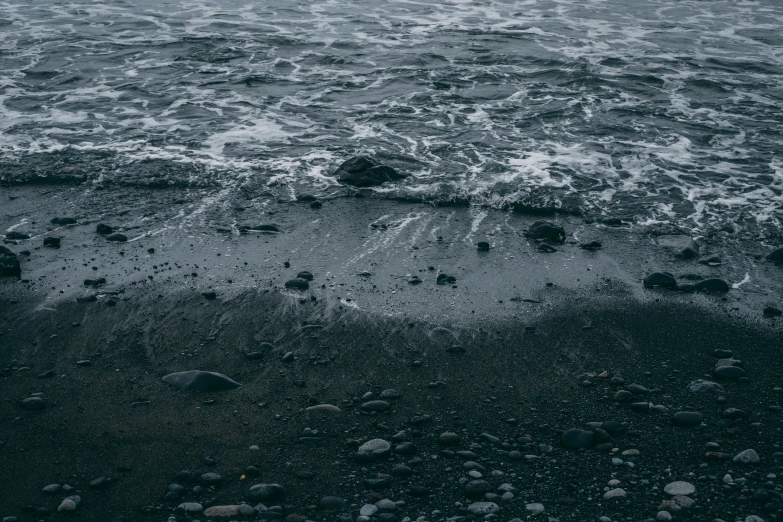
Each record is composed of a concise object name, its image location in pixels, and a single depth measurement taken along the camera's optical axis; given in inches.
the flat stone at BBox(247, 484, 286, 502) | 209.8
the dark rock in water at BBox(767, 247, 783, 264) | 355.3
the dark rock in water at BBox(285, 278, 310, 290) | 326.0
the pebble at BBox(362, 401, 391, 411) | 250.8
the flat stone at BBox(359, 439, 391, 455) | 229.6
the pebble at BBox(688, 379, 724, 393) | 260.7
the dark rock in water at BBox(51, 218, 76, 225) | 379.6
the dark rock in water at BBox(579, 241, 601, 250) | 367.2
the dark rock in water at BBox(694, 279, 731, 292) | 328.5
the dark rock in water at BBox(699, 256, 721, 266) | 353.4
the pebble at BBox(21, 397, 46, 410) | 247.3
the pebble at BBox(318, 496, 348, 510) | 207.9
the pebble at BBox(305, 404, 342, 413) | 250.7
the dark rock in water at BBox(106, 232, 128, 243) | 364.5
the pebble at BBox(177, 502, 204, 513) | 205.0
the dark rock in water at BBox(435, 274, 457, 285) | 333.4
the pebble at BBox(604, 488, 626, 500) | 209.2
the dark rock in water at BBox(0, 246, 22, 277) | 328.8
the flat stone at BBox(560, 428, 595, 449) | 231.9
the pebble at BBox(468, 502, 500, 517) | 204.5
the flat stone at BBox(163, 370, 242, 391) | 261.6
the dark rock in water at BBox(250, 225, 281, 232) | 379.0
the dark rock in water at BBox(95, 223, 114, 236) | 370.3
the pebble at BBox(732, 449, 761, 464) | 222.7
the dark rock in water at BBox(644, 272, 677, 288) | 332.8
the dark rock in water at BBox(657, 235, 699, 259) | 358.3
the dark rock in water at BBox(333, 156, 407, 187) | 430.8
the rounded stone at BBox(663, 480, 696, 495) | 210.4
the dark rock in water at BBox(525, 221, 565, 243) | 372.5
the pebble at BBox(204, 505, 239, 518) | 203.5
